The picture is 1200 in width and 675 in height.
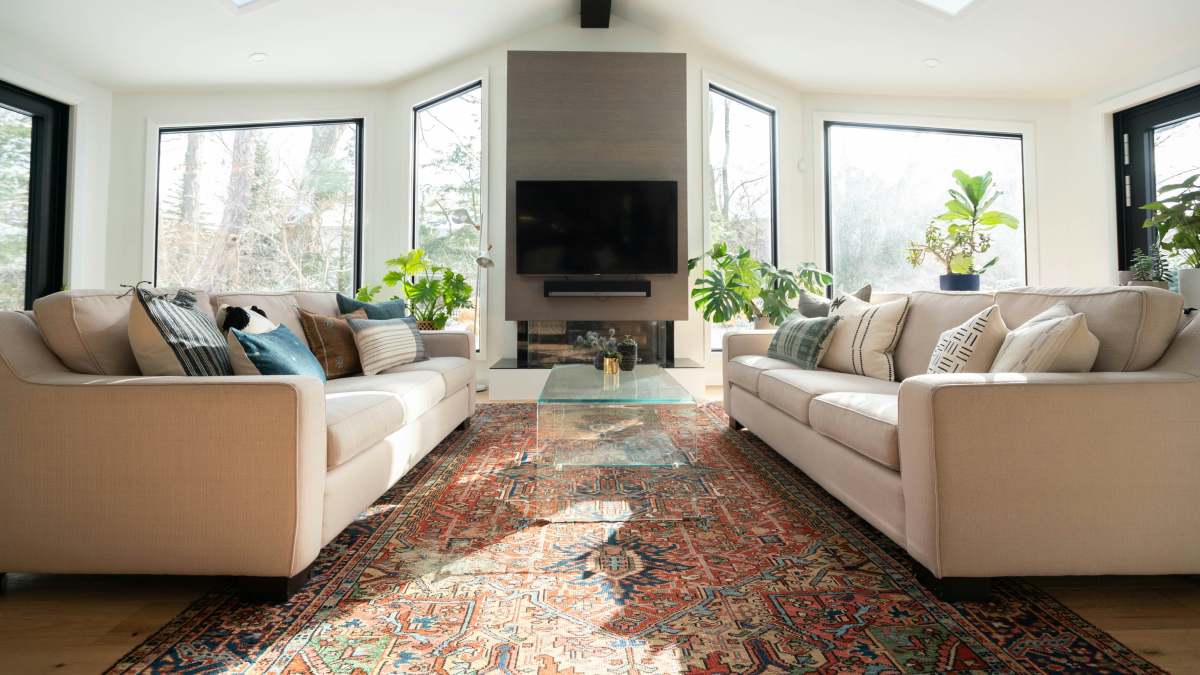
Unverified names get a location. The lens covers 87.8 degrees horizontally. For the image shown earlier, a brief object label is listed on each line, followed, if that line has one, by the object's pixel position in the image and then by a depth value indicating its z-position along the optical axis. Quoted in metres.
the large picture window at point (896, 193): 5.96
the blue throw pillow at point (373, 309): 3.43
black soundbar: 5.31
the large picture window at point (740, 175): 5.80
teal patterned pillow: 3.17
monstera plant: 5.22
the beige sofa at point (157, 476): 1.51
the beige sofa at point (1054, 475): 1.50
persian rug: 1.29
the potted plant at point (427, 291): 5.22
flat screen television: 5.32
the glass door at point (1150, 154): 4.80
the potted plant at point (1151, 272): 2.55
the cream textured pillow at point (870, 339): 2.91
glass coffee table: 2.35
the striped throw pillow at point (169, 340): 1.74
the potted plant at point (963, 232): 4.72
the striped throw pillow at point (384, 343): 3.02
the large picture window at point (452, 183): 5.72
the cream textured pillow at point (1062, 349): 1.74
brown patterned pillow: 2.94
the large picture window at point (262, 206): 5.92
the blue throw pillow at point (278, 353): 1.98
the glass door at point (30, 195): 4.82
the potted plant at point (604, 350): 3.29
